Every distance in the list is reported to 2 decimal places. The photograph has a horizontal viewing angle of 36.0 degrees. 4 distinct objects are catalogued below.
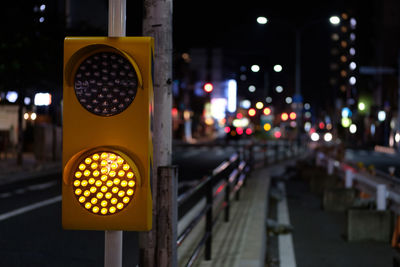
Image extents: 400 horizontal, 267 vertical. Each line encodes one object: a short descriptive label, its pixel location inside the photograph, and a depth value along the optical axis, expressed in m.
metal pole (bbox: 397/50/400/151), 58.62
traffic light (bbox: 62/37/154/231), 3.19
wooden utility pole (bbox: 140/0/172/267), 4.38
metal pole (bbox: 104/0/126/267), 3.46
